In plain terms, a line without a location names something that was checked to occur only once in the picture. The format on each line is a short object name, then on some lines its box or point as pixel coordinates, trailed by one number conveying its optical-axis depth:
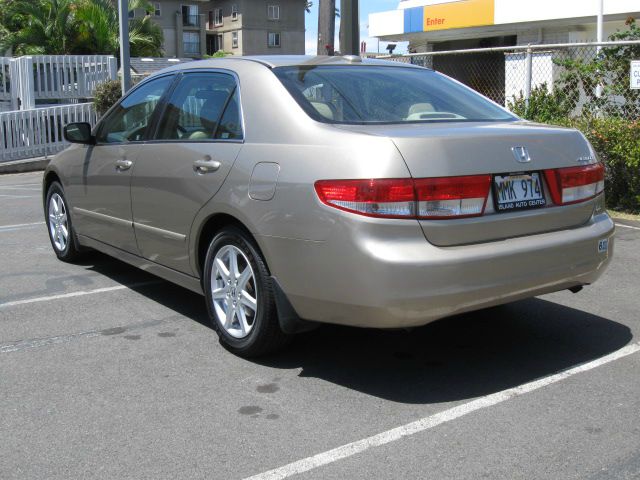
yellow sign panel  23.89
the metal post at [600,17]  17.94
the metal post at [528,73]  11.24
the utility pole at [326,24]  13.63
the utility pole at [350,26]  12.02
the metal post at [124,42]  17.08
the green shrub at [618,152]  9.17
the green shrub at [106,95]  19.31
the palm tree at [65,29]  27.33
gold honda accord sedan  3.87
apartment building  68.06
